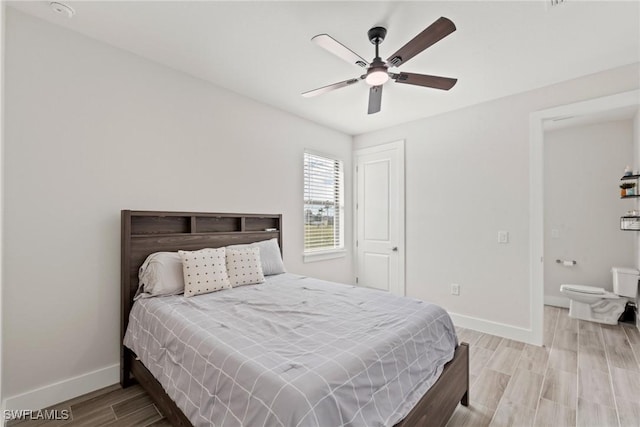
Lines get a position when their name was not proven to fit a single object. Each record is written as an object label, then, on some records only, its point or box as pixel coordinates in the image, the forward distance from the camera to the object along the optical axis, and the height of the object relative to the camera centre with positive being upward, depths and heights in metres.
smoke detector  1.87 +1.36
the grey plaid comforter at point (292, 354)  1.08 -0.66
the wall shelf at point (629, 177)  3.26 +0.43
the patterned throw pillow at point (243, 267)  2.56 -0.50
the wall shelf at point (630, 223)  3.27 -0.10
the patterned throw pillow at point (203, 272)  2.24 -0.48
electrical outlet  3.60 -0.95
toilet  3.44 -1.05
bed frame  1.59 -0.31
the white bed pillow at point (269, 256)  2.98 -0.47
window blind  4.01 +0.13
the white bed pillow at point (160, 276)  2.18 -0.50
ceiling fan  1.66 +1.03
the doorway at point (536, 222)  3.02 -0.09
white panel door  4.14 -0.06
